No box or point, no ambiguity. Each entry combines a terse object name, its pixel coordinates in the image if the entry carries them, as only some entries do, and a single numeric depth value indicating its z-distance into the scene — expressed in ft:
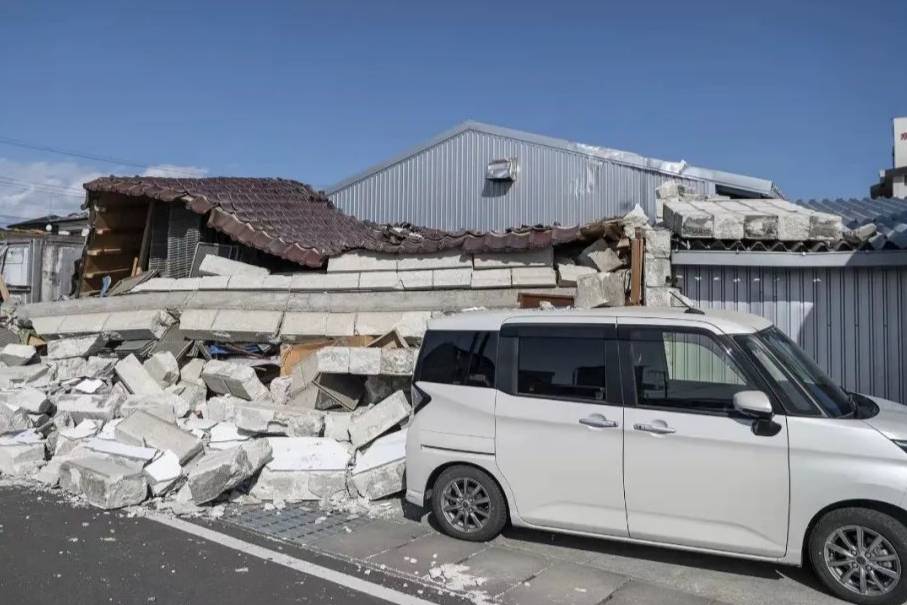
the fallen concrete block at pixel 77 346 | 39.14
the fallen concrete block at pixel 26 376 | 35.42
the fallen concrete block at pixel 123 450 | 24.90
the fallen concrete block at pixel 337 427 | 27.53
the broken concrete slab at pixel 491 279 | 33.99
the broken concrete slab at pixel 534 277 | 33.22
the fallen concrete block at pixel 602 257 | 32.32
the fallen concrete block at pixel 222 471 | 22.84
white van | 15.62
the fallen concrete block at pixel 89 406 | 30.66
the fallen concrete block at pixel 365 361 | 28.76
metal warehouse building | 44.01
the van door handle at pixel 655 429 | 17.15
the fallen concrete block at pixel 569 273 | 32.76
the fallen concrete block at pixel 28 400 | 31.07
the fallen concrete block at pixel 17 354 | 40.55
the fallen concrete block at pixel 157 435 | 25.94
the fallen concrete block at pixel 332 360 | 29.09
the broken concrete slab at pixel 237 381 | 32.71
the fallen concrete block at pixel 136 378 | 34.78
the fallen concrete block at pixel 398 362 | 28.37
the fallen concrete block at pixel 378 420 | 26.61
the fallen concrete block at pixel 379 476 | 23.65
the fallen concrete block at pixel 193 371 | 36.27
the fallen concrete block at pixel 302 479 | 24.07
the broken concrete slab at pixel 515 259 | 33.78
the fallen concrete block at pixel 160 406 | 30.50
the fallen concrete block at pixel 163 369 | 35.68
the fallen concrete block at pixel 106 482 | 22.91
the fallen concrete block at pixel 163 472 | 23.85
